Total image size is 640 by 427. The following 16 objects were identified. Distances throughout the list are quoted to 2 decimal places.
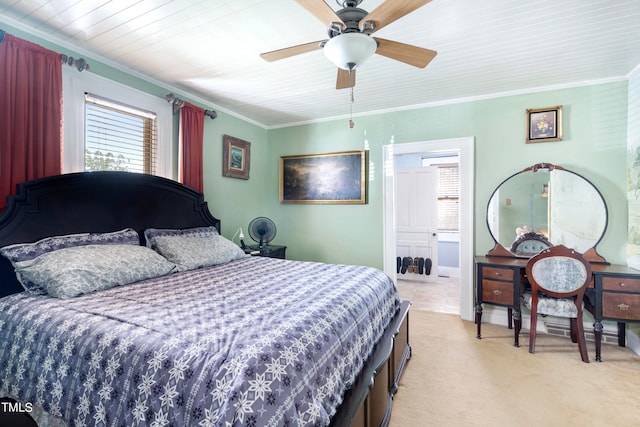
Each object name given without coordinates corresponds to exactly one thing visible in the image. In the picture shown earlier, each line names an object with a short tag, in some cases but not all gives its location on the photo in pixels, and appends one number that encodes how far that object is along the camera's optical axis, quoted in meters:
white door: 5.23
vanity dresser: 2.54
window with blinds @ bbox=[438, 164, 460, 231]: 5.37
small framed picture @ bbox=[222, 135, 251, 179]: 3.77
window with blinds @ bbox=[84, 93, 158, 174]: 2.50
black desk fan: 3.76
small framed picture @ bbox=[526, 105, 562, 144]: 3.08
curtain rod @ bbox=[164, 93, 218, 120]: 2.99
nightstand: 3.68
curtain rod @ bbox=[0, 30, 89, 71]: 2.25
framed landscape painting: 4.03
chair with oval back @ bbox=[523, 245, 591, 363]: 2.50
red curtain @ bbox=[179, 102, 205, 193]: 3.13
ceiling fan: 1.44
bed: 1.01
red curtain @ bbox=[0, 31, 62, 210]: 1.98
